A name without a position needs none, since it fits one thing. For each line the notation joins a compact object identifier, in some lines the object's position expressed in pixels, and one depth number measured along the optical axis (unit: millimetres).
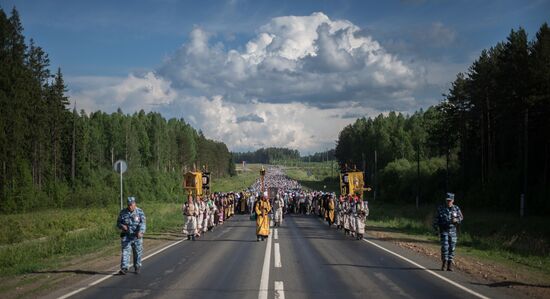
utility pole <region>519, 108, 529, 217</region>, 38844
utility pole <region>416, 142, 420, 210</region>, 67812
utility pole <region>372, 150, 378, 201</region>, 86338
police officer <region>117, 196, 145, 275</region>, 13594
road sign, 21206
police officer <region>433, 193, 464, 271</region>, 14500
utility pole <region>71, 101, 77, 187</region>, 68081
